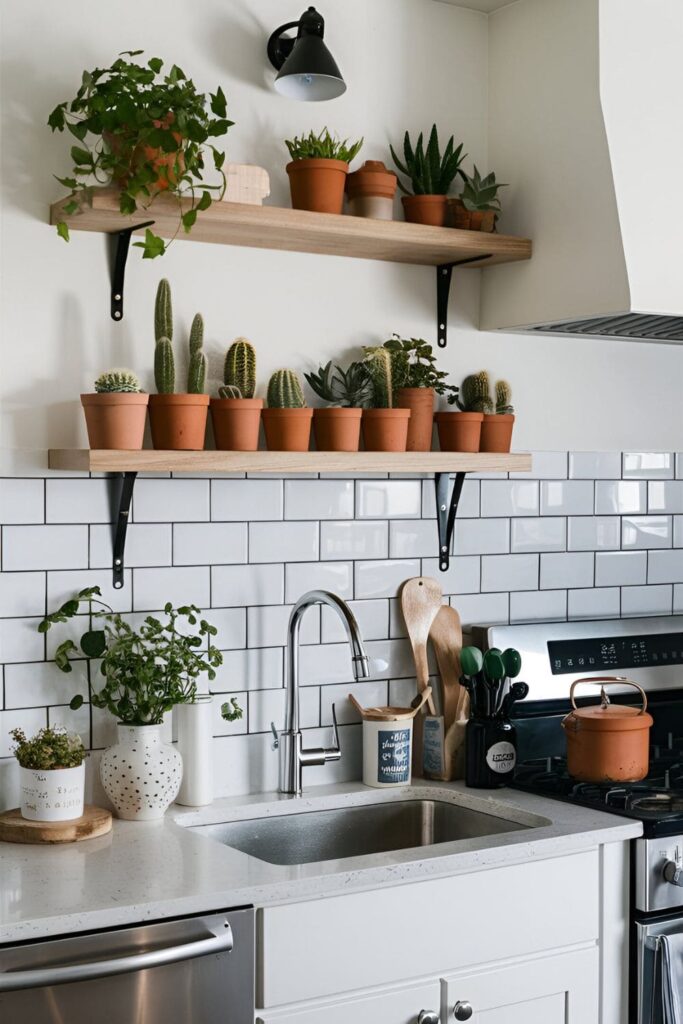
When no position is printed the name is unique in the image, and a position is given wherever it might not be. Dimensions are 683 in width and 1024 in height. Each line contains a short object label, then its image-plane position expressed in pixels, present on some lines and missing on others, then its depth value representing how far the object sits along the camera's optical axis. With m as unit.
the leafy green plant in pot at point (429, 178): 2.67
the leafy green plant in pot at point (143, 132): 2.17
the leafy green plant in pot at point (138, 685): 2.30
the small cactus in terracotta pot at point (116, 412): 2.23
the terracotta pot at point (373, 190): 2.58
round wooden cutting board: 2.15
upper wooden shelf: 2.28
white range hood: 2.49
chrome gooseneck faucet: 2.52
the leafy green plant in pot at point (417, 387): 2.63
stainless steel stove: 2.33
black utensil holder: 2.60
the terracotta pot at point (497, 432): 2.72
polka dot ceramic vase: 2.29
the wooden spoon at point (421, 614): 2.76
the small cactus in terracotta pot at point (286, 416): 2.44
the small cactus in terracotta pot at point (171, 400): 2.31
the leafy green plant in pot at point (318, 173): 2.49
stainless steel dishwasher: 1.76
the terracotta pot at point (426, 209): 2.67
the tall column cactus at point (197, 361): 2.37
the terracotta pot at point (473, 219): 2.69
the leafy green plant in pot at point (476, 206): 2.67
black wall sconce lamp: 2.37
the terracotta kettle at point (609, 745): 2.57
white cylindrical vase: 2.43
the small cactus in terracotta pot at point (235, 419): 2.38
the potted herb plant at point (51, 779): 2.18
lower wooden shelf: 2.20
